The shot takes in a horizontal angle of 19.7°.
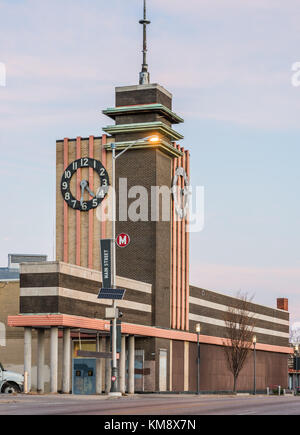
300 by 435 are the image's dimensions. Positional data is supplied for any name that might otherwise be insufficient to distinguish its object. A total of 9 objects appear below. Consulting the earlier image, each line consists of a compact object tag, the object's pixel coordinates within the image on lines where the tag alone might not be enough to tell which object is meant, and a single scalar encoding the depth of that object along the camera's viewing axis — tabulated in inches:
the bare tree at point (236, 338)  3432.6
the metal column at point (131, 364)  2561.5
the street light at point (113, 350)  1843.0
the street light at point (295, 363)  3748.0
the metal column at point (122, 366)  2477.9
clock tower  2817.4
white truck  1861.5
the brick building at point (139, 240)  2630.4
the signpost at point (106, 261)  2096.9
